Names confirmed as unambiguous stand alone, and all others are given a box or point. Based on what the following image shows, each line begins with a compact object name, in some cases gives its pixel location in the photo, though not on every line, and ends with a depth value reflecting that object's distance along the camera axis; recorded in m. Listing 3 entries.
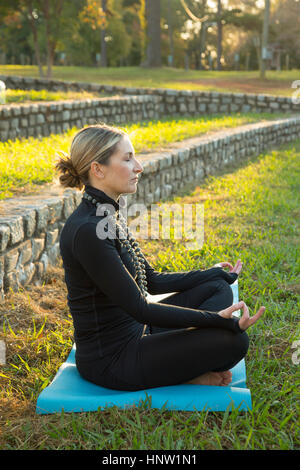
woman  2.46
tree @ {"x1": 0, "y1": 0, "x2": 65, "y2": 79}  16.58
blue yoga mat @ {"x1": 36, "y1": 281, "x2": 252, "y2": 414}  2.58
